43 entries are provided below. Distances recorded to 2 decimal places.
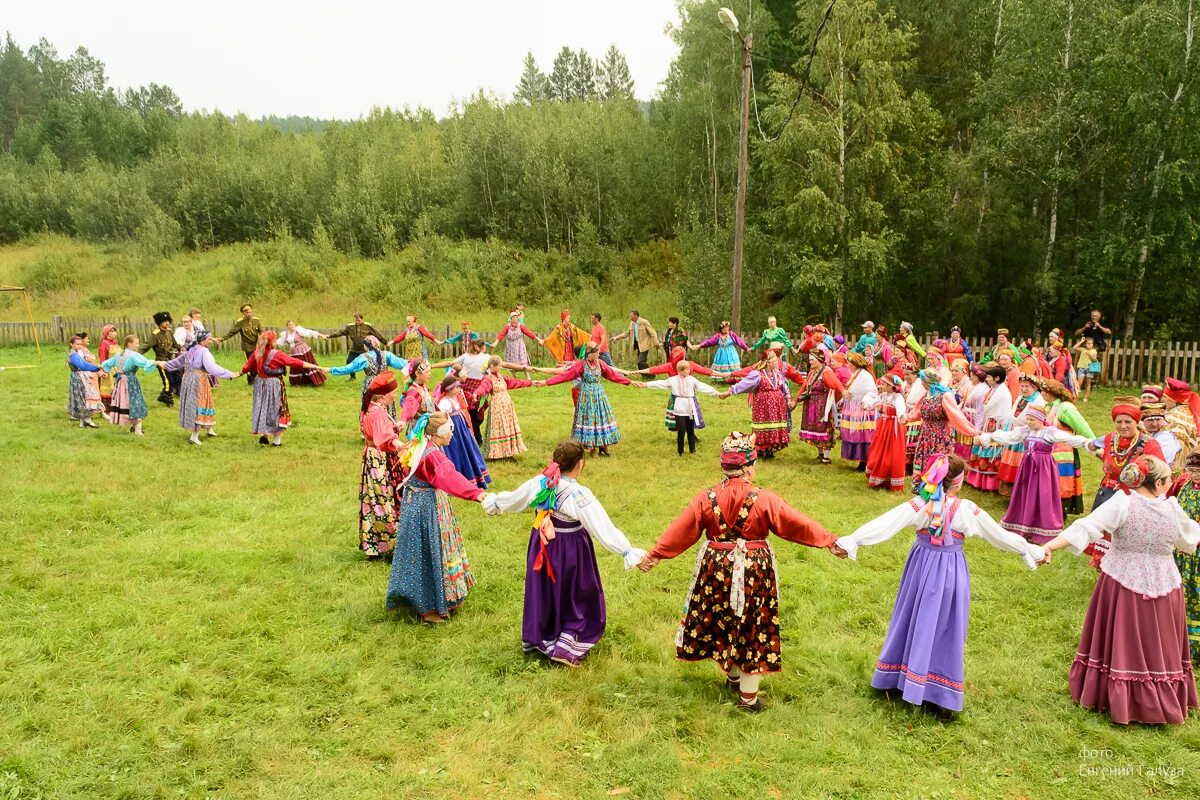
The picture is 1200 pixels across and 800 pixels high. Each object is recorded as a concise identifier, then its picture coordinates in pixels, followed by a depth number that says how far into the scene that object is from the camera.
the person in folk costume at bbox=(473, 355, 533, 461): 12.24
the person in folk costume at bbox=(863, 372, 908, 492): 10.94
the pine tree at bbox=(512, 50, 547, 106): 60.31
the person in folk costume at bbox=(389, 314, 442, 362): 17.27
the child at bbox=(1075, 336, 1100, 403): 18.31
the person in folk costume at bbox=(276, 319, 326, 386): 19.01
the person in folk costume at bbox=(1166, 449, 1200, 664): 5.78
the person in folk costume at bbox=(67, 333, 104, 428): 14.41
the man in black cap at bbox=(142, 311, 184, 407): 17.05
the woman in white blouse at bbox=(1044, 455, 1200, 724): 5.24
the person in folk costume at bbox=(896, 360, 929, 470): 10.44
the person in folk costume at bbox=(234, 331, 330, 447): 12.69
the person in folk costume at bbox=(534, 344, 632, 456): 12.50
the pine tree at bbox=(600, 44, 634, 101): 55.75
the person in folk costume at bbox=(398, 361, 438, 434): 8.50
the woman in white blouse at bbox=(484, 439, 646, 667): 5.91
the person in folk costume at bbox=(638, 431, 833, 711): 5.32
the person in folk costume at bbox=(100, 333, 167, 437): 13.85
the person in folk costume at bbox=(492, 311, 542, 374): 20.94
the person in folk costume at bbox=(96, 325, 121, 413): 14.13
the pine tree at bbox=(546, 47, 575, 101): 62.62
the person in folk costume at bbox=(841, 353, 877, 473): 11.69
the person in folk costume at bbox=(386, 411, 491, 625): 6.56
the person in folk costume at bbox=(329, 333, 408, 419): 12.23
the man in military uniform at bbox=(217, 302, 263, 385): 18.16
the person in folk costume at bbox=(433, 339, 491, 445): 12.50
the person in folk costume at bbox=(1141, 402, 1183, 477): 7.05
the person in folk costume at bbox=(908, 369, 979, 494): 10.16
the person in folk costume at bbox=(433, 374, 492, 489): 10.59
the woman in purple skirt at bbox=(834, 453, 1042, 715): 5.31
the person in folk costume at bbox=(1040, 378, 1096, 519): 8.48
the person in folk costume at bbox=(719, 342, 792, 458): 12.21
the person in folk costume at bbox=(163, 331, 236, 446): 13.34
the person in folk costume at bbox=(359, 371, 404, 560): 7.71
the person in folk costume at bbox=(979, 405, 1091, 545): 8.46
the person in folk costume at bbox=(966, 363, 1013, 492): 9.64
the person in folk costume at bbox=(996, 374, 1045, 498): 8.64
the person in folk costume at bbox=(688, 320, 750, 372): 17.77
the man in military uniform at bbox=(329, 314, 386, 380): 18.44
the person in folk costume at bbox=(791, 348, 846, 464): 12.42
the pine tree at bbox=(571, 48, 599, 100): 62.41
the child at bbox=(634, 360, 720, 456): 12.49
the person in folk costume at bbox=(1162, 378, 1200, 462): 7.46
